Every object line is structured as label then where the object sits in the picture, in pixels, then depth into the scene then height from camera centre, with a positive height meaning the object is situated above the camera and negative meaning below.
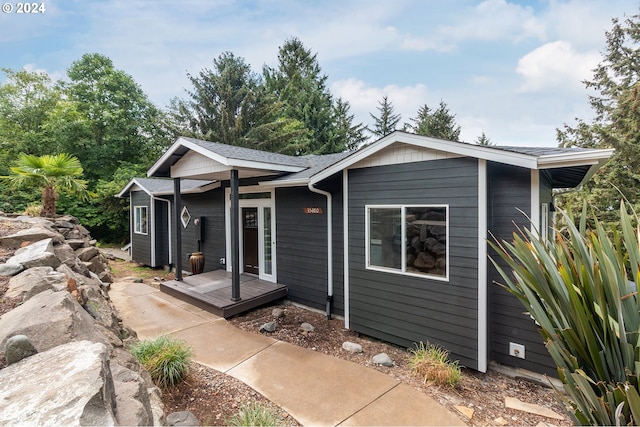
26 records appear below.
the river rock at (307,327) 5.07 -2.02
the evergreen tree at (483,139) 24.97 +6.04
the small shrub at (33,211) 8.43 +0.09
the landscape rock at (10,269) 3.35 -0.63
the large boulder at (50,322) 1.89 -0.76
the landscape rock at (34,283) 2.83 -0.71
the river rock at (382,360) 3.96 -2.04
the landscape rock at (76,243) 7.22 -0.74
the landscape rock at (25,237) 4.57 -0.37
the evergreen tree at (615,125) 9.64 +3.30
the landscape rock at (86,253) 7.36 -1.01
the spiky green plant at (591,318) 1.52 -0.61
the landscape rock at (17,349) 1.64 -0.77
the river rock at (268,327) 5.05 -2.00
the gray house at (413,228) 3.74 -0.27
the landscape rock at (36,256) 3.62 -0.55
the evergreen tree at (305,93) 20.17 +8.35
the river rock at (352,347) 4.40 -2.06
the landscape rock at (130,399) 1.47 -1.03
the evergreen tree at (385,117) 24.22 +7.76
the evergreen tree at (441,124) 23.53 +6.98
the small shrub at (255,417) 2.52 -1.81
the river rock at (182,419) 2.46 -1.77
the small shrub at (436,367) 3.42 -1.91
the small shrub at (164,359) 3.09 -1.59
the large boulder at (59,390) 1.21 -0.81
